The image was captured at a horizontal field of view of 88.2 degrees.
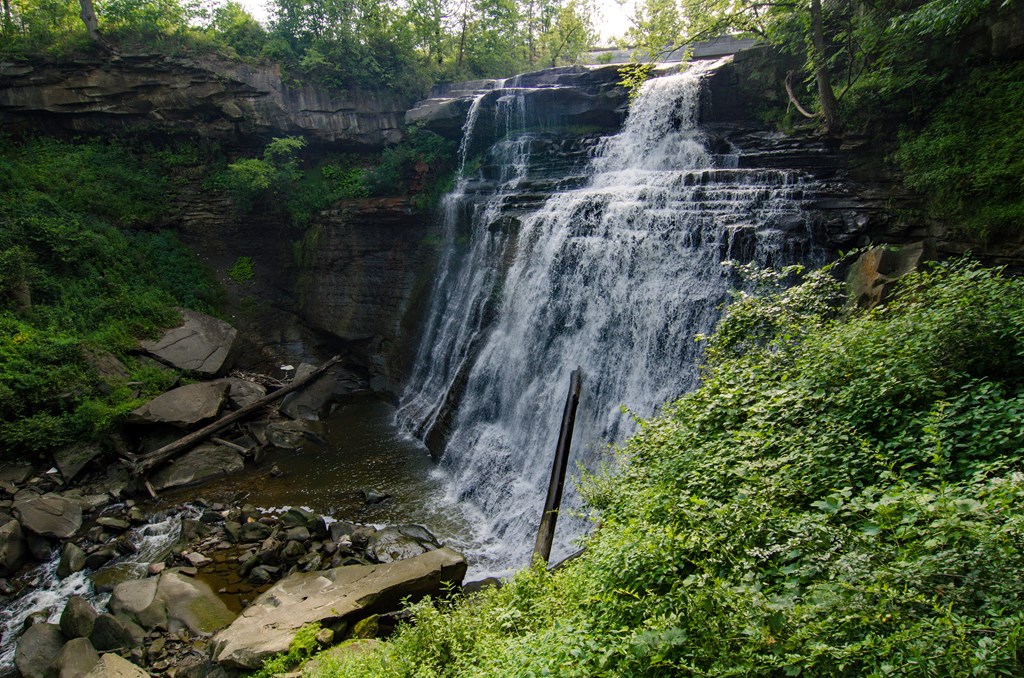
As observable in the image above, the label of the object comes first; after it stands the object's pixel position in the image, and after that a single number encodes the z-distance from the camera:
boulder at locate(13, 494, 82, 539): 10.47
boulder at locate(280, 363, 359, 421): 15.86
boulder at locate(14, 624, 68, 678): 7.61
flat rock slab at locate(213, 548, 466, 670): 6.92
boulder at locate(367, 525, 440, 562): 9.52
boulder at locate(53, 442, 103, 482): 11.98
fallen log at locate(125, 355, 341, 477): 12.38
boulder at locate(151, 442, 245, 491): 12.52
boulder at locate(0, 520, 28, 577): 9.79
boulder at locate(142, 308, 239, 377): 15.23
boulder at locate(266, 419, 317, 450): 14.16
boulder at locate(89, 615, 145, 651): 7.91
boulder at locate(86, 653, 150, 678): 6.97
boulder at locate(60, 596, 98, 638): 8.05
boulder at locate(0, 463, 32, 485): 11.47
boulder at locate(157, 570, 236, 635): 8.27
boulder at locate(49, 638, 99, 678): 7.35
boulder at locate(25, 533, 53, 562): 10.23
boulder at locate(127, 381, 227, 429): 13.13
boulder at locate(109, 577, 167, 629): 8.27
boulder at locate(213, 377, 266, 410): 15.00
